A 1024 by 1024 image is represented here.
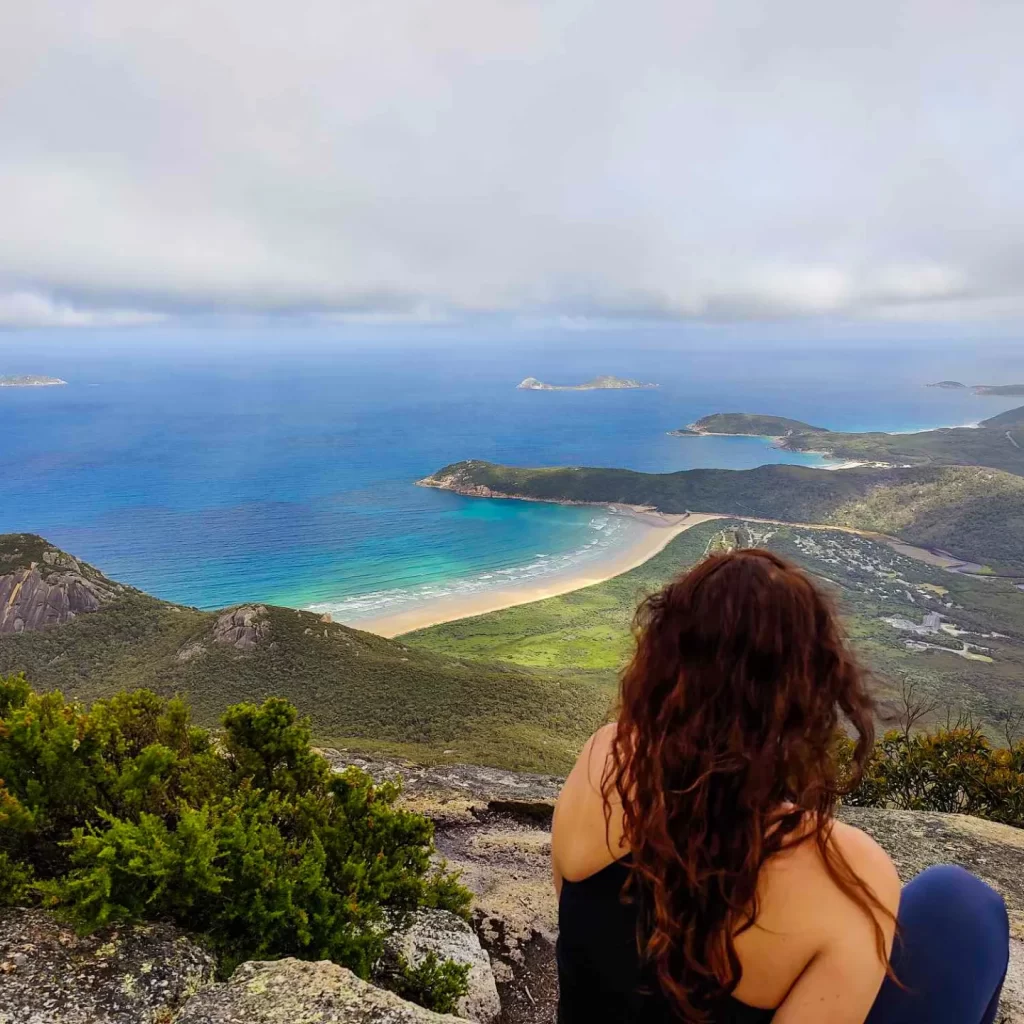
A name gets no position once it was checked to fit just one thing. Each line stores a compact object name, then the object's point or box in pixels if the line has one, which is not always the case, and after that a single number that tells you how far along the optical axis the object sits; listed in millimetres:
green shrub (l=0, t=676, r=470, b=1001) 4691
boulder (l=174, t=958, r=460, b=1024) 3572
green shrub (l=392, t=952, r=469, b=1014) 5301
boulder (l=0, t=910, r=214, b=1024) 3719
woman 1805
